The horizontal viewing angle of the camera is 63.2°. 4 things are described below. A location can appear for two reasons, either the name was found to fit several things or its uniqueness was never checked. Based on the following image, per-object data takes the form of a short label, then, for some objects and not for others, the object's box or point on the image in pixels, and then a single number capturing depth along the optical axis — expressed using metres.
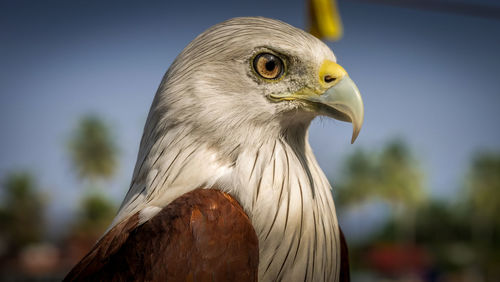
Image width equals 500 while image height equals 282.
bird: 1.17
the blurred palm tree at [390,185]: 33.44
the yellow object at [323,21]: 2.06
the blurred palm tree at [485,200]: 28.48
